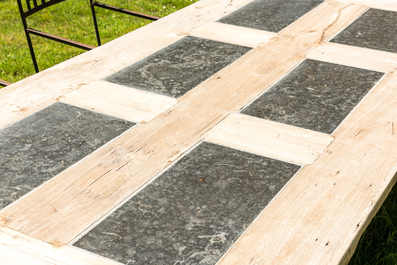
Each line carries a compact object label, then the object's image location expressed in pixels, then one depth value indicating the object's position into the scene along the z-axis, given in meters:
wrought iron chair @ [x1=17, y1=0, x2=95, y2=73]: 2.40
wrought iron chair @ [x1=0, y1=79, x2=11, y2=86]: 2.06
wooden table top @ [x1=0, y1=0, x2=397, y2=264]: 1.12
